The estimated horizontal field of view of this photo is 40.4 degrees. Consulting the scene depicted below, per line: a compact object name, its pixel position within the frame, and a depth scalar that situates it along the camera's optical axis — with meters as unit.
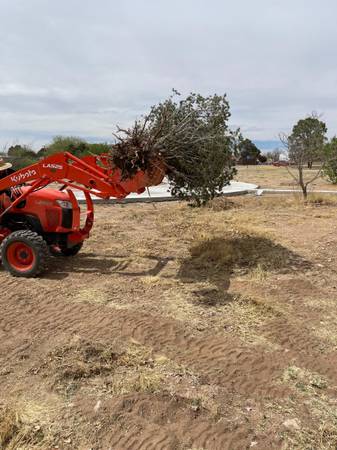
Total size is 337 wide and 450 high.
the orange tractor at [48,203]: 6.65
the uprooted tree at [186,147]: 6.52
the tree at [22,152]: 28.70
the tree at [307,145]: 17.02
